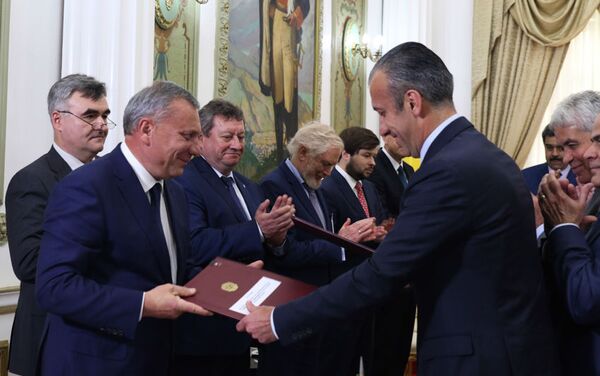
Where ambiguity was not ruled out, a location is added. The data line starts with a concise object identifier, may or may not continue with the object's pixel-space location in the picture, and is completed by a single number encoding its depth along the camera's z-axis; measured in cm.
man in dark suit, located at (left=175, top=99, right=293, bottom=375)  361
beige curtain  989
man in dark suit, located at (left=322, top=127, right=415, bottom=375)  546
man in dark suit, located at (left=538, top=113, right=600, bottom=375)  253
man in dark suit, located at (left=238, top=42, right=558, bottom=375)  243
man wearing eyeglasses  332
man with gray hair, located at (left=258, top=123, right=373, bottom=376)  458
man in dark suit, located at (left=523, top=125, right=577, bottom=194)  528
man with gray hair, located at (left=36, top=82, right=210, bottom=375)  261
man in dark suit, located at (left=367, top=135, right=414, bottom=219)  607
